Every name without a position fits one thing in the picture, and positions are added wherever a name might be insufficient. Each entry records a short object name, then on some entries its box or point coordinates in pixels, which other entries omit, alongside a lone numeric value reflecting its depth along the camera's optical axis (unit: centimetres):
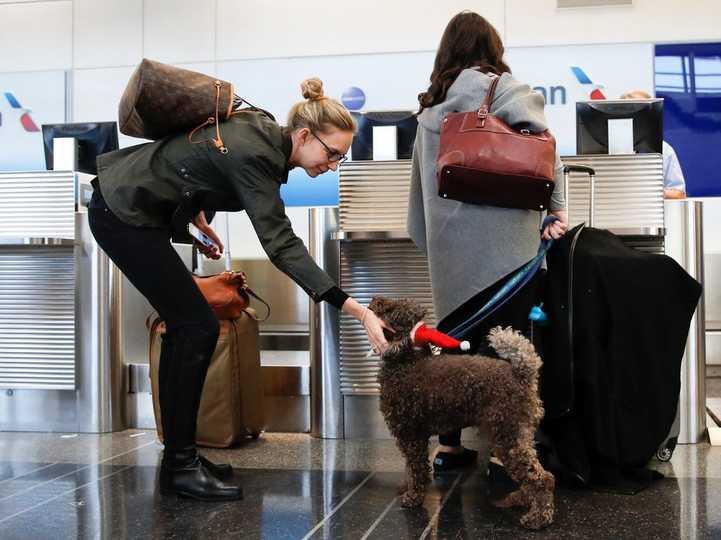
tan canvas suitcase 318
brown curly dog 201
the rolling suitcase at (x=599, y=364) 237
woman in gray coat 219
